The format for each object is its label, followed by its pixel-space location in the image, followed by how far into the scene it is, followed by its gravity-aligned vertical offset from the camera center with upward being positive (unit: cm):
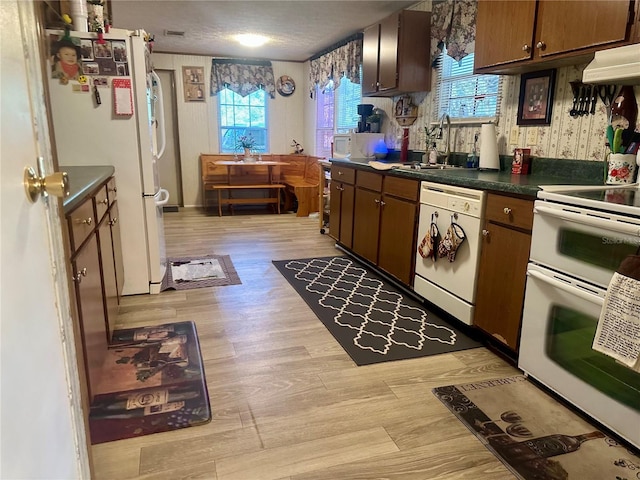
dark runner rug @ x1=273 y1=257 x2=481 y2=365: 242 -108
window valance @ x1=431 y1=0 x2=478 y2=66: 327 +82
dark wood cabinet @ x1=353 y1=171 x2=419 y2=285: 303 -61
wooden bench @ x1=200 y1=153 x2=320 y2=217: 621 -63
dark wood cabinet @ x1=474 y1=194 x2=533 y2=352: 209 -61
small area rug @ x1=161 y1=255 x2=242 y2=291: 337 -107
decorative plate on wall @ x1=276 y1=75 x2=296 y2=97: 695 +77
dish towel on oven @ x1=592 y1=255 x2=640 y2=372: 144 -57
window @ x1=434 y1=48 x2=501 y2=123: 321 +34
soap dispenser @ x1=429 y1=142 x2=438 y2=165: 357 -15
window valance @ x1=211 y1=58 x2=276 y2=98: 659 +86
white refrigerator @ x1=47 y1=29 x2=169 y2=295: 271 +9
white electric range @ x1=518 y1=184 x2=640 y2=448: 160 -60
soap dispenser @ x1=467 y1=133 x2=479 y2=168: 323 -15
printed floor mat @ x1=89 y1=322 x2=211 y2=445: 176 -108
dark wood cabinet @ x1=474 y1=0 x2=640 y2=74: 194 +51
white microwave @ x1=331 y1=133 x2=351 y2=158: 468 -9
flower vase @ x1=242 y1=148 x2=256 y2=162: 655 -28
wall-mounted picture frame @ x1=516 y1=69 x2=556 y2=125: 266 +25
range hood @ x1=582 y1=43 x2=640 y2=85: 185 +30
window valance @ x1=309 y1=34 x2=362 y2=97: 501 +88
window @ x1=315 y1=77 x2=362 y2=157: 552 +33
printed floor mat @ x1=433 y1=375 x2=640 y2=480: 156 -109
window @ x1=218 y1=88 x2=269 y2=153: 684 +27
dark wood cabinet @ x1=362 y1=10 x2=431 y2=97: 371 +70
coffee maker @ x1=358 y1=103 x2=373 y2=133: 466 +22
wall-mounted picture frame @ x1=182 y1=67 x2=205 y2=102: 650 +73
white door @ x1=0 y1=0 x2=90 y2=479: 63 -25
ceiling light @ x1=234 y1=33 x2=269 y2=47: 519 +111
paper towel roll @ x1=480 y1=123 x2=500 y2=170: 293 -6
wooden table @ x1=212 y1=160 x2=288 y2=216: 626 -68
